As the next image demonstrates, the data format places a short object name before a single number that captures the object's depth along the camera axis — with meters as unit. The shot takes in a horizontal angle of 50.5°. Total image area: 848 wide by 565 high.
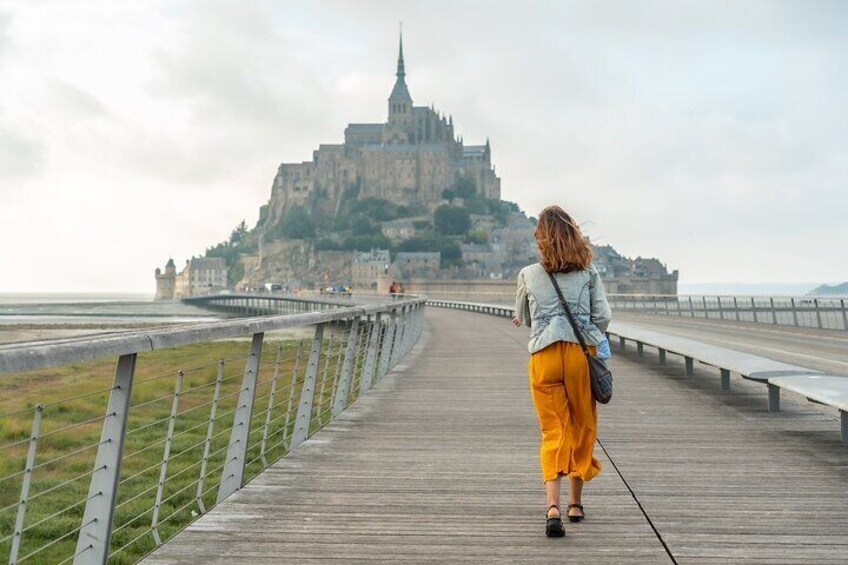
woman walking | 4.23
